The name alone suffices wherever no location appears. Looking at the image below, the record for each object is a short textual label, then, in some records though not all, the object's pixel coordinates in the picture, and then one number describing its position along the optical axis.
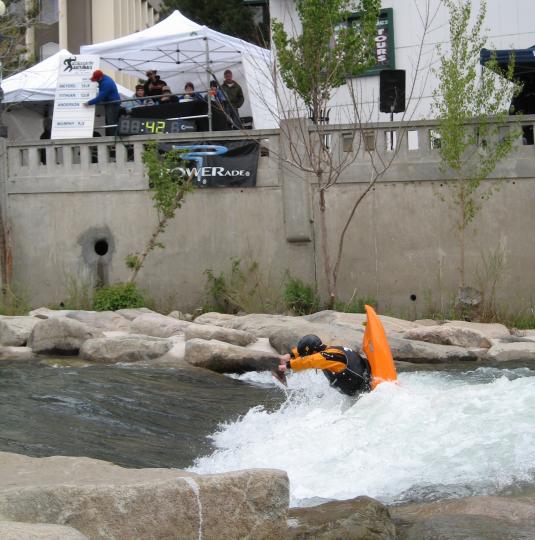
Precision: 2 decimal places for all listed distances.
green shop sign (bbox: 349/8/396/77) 21.73
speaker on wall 16.89
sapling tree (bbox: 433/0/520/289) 15.48
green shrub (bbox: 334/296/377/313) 15.98
